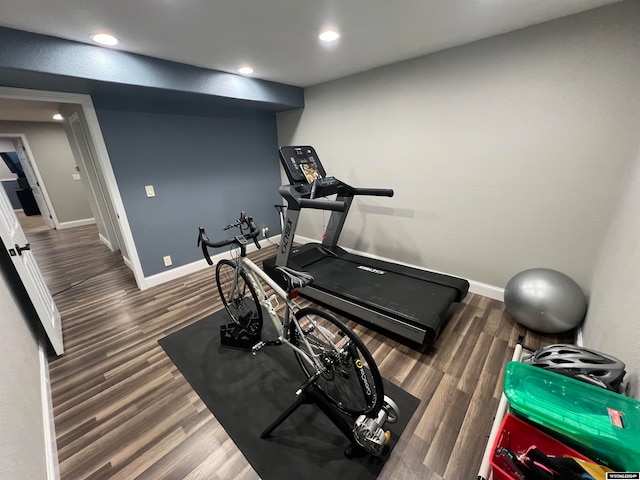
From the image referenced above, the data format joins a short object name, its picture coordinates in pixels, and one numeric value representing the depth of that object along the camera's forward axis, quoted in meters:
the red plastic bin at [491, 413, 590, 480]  0.93
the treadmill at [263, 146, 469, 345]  2.07
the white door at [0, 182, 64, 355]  1.82
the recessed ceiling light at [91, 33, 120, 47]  1.86
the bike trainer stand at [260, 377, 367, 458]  1.34
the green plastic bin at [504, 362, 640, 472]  0.86
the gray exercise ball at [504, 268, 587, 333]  1.96
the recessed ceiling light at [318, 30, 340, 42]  2.01
